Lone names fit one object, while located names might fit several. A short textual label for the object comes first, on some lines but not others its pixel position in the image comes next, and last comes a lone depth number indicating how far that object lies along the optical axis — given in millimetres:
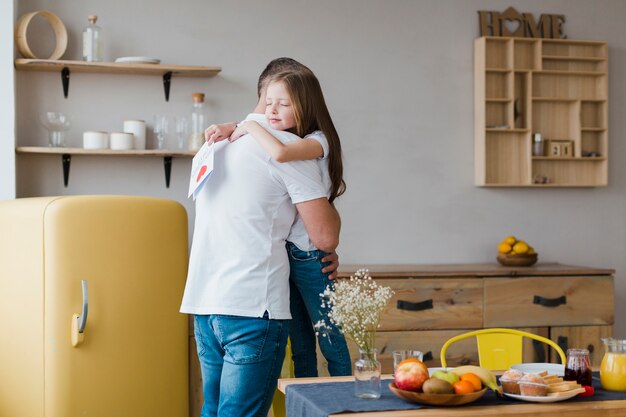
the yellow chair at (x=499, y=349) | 2915
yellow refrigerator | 3145
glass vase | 1940
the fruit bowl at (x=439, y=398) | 1871
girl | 2330
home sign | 4699
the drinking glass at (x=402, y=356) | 2059
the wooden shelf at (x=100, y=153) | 3986
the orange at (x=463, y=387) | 1905
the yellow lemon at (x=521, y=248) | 4430
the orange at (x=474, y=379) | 1942
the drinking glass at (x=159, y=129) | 4219
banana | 1996
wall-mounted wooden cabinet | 4664
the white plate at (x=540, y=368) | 2269
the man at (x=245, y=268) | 2250
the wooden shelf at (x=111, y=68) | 4004
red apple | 1912
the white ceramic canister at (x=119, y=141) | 4070
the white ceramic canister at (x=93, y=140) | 4047
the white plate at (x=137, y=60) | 4070
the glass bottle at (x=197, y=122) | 4191
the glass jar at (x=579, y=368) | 2117
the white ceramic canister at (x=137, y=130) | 4141
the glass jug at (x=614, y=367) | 2127
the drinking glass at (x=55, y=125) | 4035
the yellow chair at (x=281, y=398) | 2822
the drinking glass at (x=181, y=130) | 4246
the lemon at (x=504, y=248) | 4500
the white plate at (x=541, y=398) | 1964
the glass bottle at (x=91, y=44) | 4082
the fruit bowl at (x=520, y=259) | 4414
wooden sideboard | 4094
